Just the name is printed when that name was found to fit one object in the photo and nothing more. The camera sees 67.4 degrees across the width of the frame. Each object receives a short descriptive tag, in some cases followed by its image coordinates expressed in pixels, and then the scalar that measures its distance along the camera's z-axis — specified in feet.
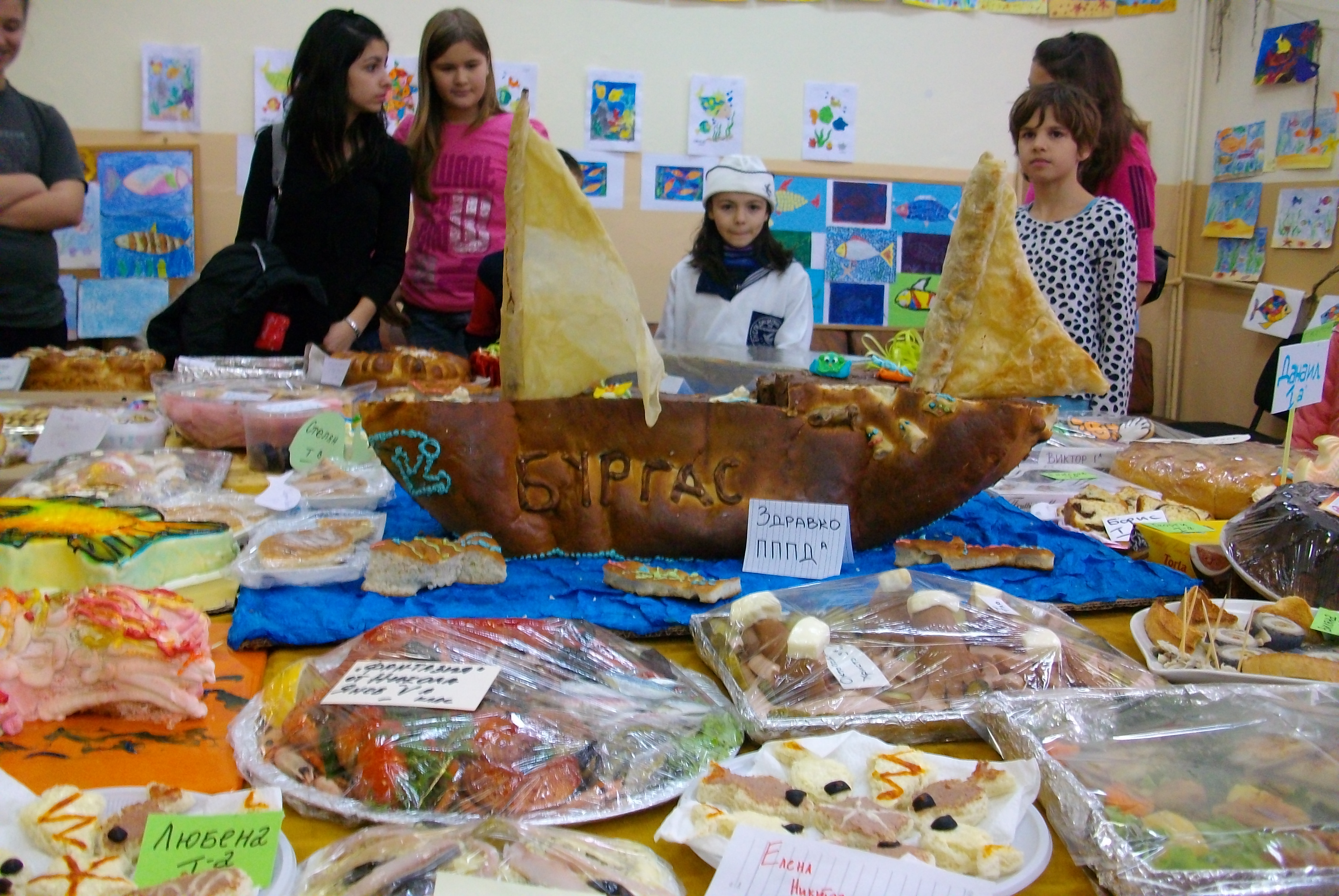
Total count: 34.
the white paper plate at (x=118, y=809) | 3.14
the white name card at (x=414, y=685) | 4.09
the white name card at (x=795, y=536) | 6.56
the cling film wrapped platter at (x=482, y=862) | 3.12
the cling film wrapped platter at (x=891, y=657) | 4.44
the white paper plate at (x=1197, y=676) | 4.71
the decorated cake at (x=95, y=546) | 5.48
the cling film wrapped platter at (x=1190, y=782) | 3.29
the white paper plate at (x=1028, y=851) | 3.27
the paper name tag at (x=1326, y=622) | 5.17
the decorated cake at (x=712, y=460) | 6.54
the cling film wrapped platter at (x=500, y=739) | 3.70
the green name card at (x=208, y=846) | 3.16
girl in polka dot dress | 10.90
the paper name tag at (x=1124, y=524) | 7.57
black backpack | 11.53
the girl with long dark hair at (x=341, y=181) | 11.54
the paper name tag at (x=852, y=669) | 4.60
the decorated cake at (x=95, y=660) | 4.40
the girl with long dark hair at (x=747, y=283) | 13.85
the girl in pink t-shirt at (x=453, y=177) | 12.54
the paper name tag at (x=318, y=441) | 8.29
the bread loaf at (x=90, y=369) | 11.20
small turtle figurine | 8.28
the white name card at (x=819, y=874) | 3.13
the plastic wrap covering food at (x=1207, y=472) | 8.17
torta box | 6.81
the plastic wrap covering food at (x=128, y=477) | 7.43
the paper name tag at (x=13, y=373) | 10.75
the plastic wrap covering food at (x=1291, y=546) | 5.71
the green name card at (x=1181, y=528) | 7.06
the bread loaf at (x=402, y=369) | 10.92
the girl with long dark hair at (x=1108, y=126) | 11.96
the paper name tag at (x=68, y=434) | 8.74
